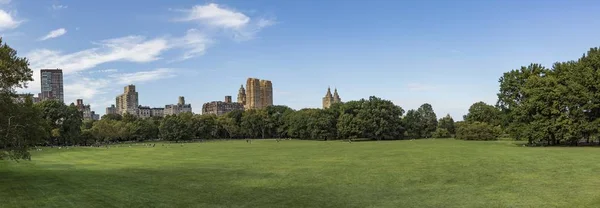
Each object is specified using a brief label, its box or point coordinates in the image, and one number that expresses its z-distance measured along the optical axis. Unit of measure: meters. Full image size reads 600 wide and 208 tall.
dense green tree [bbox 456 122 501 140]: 95.25
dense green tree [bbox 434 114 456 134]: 128.12
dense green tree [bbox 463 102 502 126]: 115.62
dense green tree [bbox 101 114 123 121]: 175.88
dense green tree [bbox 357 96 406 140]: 110.81
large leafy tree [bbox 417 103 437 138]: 125.81
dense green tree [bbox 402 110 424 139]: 120.32
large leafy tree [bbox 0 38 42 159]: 27.64
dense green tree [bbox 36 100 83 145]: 99.38
